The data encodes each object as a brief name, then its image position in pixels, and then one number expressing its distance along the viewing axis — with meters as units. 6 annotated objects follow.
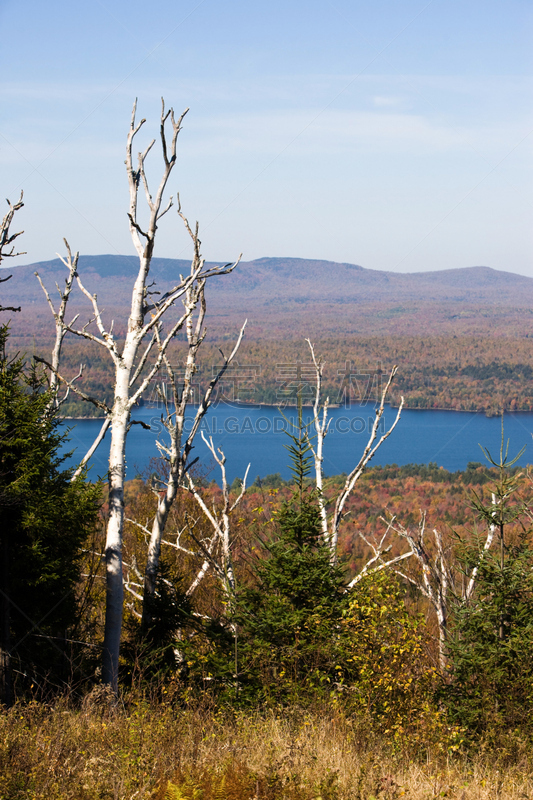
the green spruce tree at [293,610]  15.35
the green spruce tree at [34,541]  14.73
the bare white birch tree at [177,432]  17.08
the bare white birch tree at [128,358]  14.51
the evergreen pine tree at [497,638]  14.44
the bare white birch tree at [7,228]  20.81
